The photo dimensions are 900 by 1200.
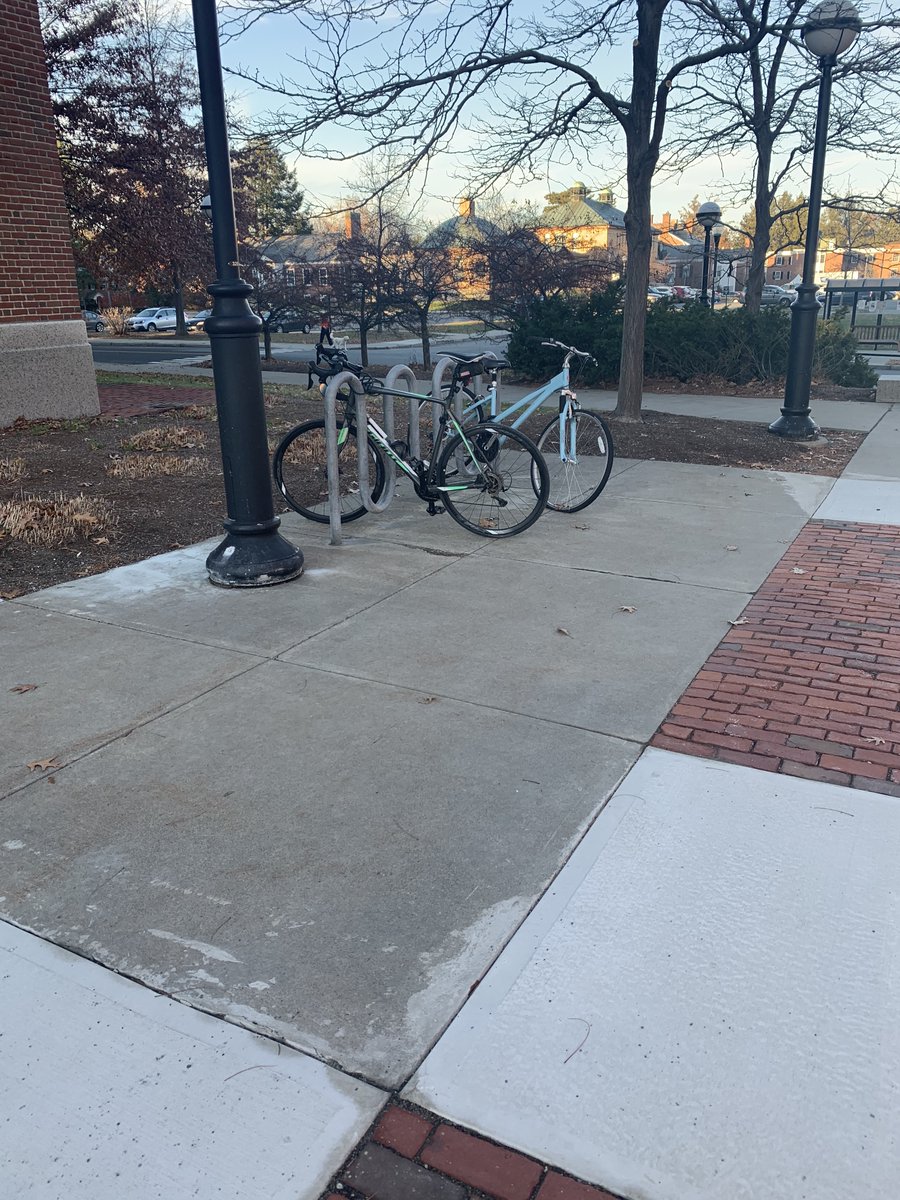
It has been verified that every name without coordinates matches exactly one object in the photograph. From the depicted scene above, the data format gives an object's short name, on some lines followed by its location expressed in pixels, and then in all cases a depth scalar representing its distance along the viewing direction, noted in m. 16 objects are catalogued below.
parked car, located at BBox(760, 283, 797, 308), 51.11
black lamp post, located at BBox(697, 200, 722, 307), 23.69
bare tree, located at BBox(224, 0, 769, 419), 10.45
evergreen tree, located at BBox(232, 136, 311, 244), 11.40
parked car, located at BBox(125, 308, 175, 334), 45.00
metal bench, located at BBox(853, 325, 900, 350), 26.17
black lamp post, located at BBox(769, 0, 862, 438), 9.69
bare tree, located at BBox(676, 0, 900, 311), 15.98
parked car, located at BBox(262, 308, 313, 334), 23.27
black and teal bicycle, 6.57
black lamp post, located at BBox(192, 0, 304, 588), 5.12
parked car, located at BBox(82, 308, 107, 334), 46.56
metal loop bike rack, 6.29
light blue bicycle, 7.28
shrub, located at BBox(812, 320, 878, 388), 16.34
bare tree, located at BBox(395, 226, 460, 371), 20.53
